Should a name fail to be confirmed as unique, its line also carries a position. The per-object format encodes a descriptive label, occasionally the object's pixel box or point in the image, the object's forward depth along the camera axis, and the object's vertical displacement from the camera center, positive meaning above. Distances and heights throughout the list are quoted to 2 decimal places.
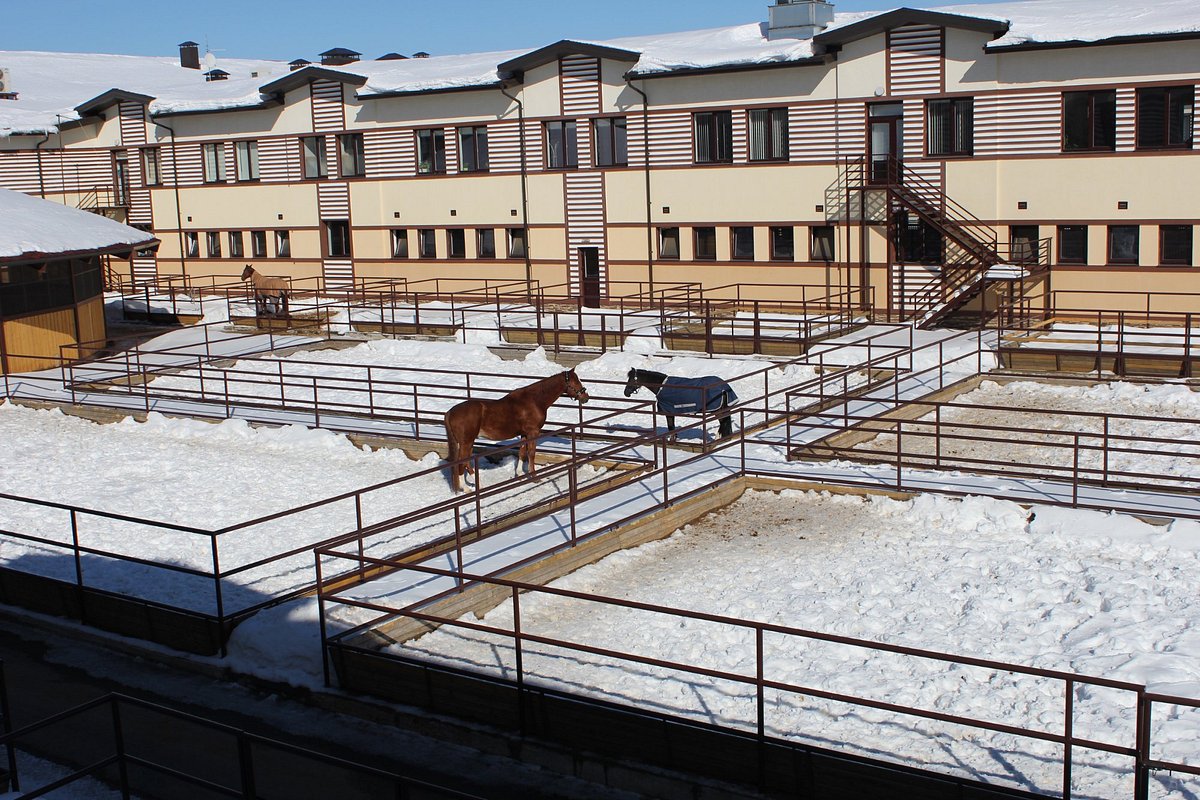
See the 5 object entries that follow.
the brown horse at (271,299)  38.44 -2.00
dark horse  20.06 -2.85
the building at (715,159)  32.19 +1.91
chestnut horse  18.77 -2.85
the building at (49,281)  30.64 -0.97
